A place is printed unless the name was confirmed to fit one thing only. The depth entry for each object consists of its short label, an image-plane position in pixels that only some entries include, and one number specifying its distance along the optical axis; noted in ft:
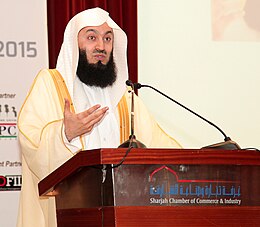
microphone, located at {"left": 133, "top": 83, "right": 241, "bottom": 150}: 15.06
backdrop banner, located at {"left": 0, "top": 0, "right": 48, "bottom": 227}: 26.75
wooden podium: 12.88
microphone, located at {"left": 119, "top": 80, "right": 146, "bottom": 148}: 14.15
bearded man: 20.46
